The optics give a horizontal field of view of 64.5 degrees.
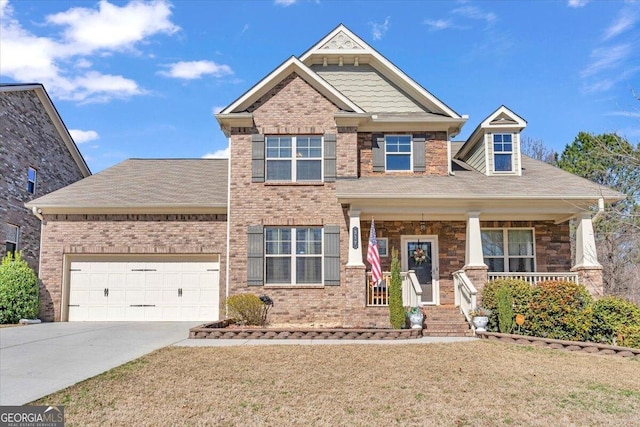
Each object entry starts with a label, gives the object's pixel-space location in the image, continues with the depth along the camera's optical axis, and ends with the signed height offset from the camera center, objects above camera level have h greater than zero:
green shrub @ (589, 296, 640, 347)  10.91 -1.35
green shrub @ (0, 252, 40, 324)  14.62 -1.04
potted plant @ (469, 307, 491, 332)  11.88 -1.38
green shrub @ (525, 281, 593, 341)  11.36 -1.22
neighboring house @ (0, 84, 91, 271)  17.94 +3.83
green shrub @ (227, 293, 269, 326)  13.36 -1.35
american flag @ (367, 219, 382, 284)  13.05 -0.03
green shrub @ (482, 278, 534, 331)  11.86 -0.90
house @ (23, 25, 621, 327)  13.88 +1.21
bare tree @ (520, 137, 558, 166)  31.31 +6.79
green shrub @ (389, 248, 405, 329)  12.17 -0.99
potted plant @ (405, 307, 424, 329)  12.05 -1.42
